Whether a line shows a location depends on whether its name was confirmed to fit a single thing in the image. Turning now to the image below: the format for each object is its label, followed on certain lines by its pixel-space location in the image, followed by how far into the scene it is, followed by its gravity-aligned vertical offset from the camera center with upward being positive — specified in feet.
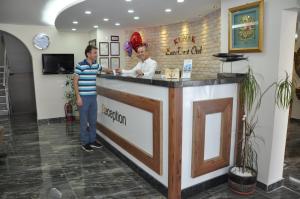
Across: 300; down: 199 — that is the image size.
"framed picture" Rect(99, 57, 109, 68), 21.76 +0.48
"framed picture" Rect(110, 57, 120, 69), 22.28 +0.40
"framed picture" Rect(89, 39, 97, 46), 21.96 +2.23
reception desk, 8.35 -2.32
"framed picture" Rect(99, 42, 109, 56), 21.48 +1.60
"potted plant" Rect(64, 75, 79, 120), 21.48 -3.02
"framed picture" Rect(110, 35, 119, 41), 21.78 +2.52
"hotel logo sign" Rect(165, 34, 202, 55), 17.90 +1.46
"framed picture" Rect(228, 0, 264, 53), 8.96 +1.45
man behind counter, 14.11 +0.01
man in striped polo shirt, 13.29 -1.50
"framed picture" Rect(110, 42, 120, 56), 21.98 +1.60
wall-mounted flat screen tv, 21.29 +0.33
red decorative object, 21.43 +2.29
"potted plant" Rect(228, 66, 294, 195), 8.60 -2.36
